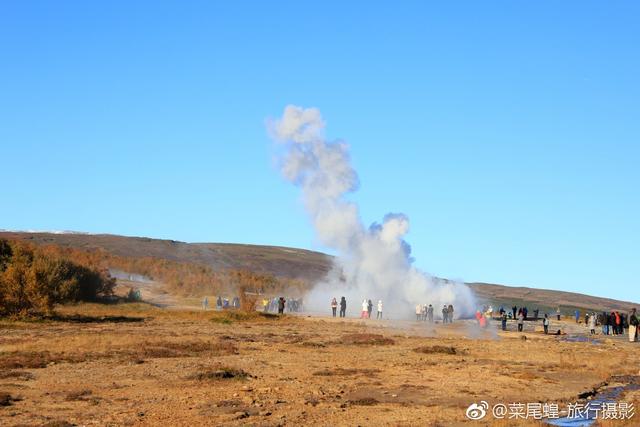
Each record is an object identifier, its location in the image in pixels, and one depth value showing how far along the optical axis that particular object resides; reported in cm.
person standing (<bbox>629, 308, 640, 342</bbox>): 4397
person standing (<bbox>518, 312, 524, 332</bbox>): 5009
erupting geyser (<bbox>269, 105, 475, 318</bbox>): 6762
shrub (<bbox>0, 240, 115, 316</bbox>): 4284
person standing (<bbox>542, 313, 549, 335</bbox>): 4899
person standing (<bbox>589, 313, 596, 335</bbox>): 5175
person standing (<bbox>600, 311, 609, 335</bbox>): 5062
